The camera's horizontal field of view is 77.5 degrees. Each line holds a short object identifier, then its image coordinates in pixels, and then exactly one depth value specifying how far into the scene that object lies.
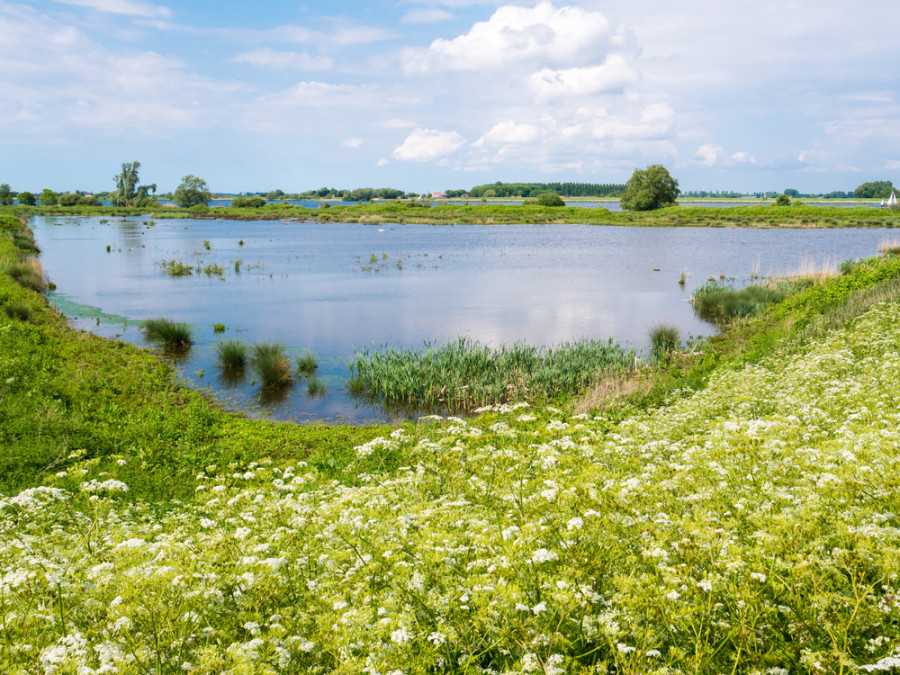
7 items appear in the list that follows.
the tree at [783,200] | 101.95
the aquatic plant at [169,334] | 19.22
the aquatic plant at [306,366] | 17.08
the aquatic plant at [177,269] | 36.75
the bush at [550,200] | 117.50
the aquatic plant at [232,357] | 17.23
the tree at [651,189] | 103.81
